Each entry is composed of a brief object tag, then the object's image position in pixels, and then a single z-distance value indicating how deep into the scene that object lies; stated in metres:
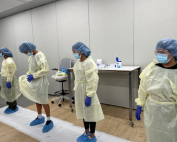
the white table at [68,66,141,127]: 2.25
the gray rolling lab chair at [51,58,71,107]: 3.22
